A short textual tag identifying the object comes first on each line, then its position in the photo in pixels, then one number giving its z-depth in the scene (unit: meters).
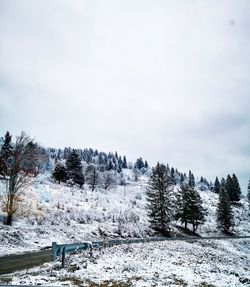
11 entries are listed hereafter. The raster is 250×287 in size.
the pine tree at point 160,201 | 47.03
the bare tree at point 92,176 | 100.50
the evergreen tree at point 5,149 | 41.12
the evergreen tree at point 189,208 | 56.94
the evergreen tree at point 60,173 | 78.46
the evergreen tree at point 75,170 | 81.25
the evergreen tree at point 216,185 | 158.25
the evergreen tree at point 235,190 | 108.50
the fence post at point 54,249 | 14.79
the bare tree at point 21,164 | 32.09
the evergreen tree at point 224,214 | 66.31
